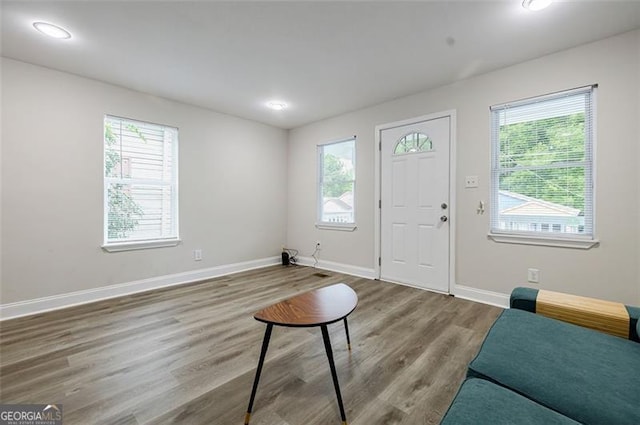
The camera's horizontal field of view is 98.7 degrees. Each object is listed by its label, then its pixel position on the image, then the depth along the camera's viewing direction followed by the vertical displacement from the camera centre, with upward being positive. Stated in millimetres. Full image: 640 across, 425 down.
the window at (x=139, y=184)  3281 +331
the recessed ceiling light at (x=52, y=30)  2184 +1469
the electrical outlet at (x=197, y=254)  3965 -634
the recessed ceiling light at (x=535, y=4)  1950 +1513
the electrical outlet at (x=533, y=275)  2719 -611
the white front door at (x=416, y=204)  3359 +123
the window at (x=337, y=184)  4377 +466
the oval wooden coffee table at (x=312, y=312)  1338 -551
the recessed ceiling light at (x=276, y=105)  3881 +1539
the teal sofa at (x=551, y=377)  856 -610
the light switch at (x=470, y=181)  3105 +369
